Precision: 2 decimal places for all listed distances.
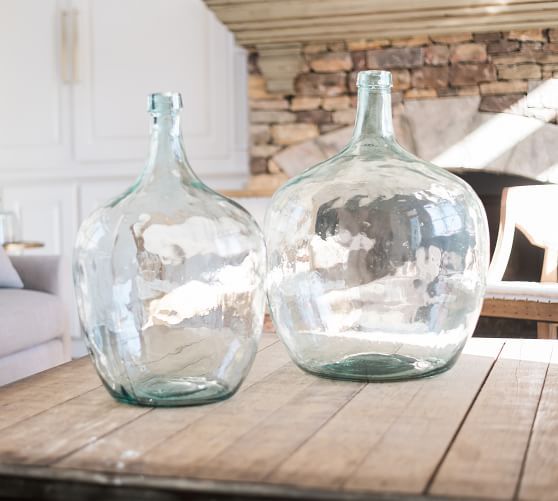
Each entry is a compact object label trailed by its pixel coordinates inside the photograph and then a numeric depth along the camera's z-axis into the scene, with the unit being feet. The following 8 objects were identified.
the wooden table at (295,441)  2.09
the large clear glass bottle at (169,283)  2.81
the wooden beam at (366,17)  9.84
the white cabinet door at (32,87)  12.30
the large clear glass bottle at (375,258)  3.15
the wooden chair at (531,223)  9.09
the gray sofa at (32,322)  6.91
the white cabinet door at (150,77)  11.77
